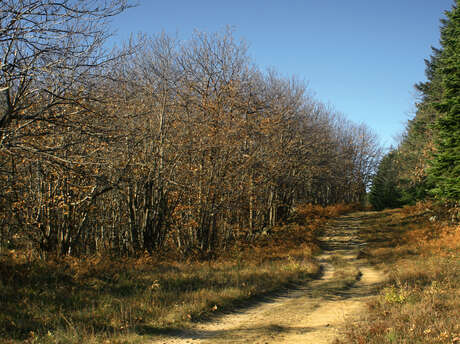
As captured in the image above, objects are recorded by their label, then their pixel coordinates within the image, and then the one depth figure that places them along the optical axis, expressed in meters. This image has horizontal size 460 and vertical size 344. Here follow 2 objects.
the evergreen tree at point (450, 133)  18.99
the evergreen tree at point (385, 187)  49.76
